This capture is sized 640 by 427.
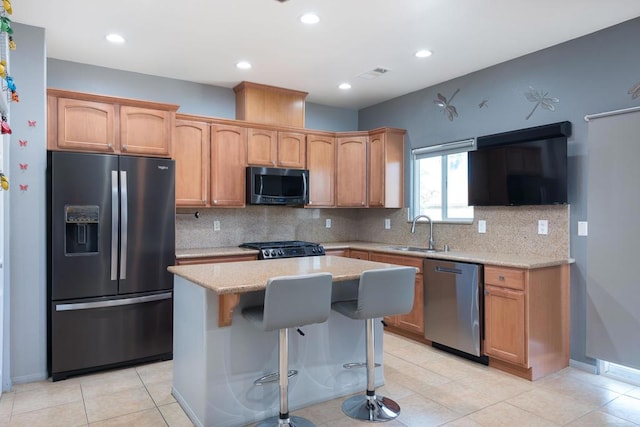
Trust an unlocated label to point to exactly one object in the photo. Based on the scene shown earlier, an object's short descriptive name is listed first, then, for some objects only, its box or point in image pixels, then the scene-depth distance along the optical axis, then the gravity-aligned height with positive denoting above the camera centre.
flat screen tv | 3.36 +0.42
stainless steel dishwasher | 3.46 -0.79
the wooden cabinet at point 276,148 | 4.50 +0.77
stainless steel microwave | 4.41 +0.34
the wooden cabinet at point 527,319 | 3.14 -0.81
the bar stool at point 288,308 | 2.08 -0.47
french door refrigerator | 3.16 -0.34
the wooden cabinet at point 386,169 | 4.89 +0.57
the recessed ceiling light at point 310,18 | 2.96 +1.44
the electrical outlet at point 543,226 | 3.54 -0.09
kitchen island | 2.36 -0.83
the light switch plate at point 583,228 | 3.30 -0.10
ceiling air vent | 4.11 +1.46
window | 4.38 +0.39
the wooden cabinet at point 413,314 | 4.00 -0.95
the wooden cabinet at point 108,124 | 3.30 +0.79
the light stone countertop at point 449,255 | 3.24 -0.35
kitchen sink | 4.49 -0.36
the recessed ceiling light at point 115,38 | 3.29 +1.45
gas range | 4.22 -0.34
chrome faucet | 4.52 -0.23
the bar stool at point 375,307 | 2.41 -0.55
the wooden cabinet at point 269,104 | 4.57 +1.28
